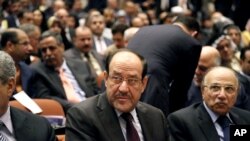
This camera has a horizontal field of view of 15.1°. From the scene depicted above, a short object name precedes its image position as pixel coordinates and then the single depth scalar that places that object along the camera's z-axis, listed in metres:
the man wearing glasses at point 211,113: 6.00
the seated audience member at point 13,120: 4.71
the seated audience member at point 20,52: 8.67
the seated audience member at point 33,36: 11.58
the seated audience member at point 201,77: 8.38
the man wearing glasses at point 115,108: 5.09
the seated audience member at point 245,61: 10.36
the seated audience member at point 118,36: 13.07
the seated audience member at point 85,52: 11.91
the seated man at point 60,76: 9.32
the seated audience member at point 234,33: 15.40
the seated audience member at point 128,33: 10.52
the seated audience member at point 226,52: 11.87
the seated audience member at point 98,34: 15.42
